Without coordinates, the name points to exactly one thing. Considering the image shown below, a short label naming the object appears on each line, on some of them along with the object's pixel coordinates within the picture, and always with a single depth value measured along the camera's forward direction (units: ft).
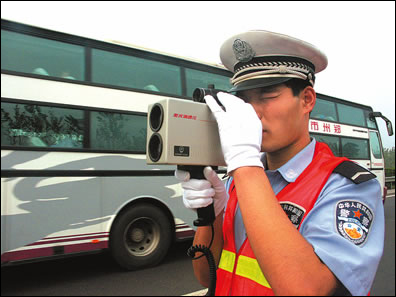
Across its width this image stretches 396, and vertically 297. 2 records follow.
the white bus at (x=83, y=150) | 11.04
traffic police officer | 2.26
